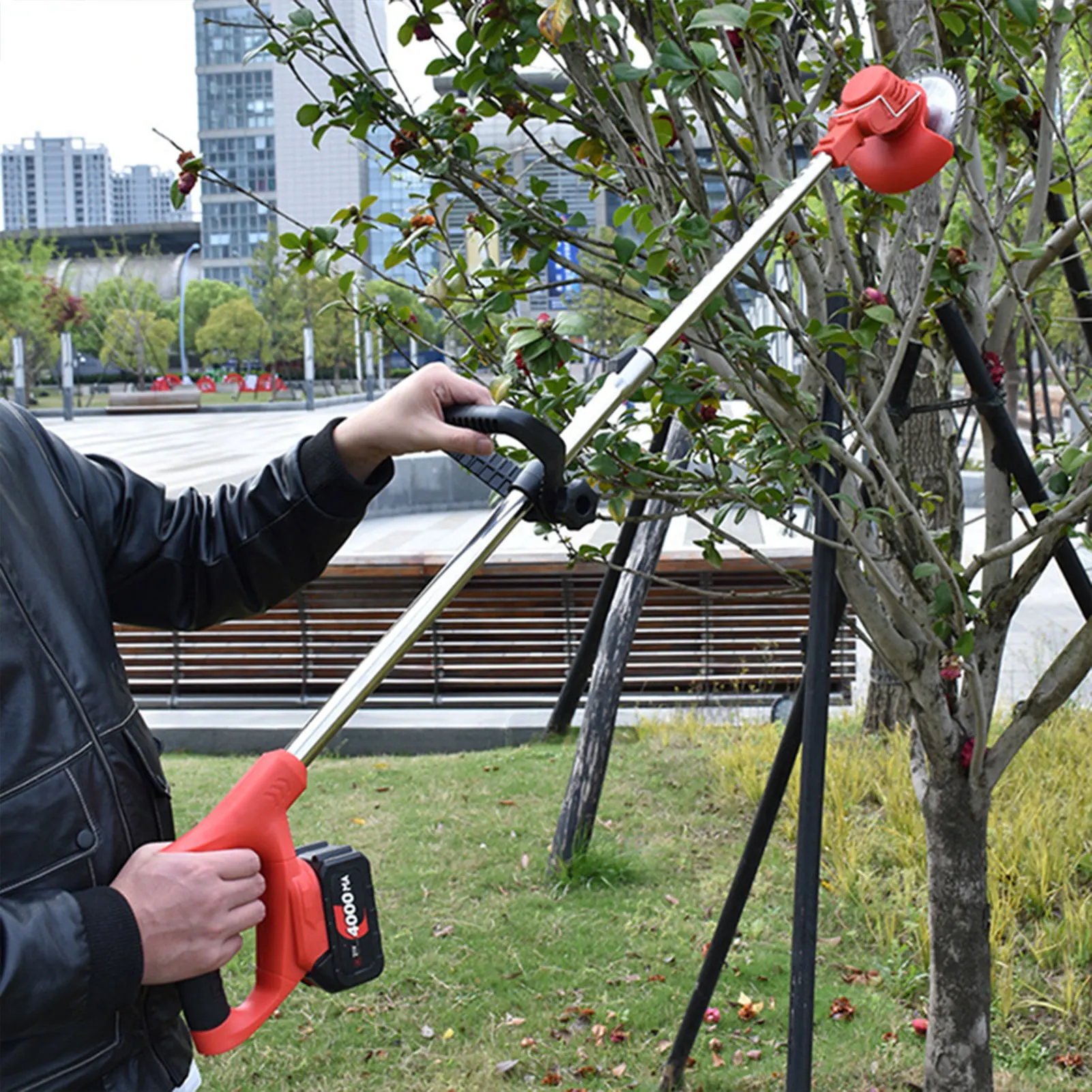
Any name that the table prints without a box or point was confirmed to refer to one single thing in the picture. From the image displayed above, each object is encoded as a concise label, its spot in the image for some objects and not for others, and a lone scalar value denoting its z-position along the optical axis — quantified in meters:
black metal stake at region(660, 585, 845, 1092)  2.99
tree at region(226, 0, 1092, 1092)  2.38
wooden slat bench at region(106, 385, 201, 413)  46.16
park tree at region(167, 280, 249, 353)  71.62
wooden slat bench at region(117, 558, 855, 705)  7.26
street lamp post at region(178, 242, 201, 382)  57.09
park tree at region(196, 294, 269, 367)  59.22
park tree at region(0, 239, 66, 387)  49.50
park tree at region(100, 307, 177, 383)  60.78
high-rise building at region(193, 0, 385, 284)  76.94
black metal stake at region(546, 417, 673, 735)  4.70
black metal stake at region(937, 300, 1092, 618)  2.59
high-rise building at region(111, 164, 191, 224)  158.38
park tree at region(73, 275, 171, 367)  62.25
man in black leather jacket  1.38
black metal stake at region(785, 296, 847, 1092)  2.54
